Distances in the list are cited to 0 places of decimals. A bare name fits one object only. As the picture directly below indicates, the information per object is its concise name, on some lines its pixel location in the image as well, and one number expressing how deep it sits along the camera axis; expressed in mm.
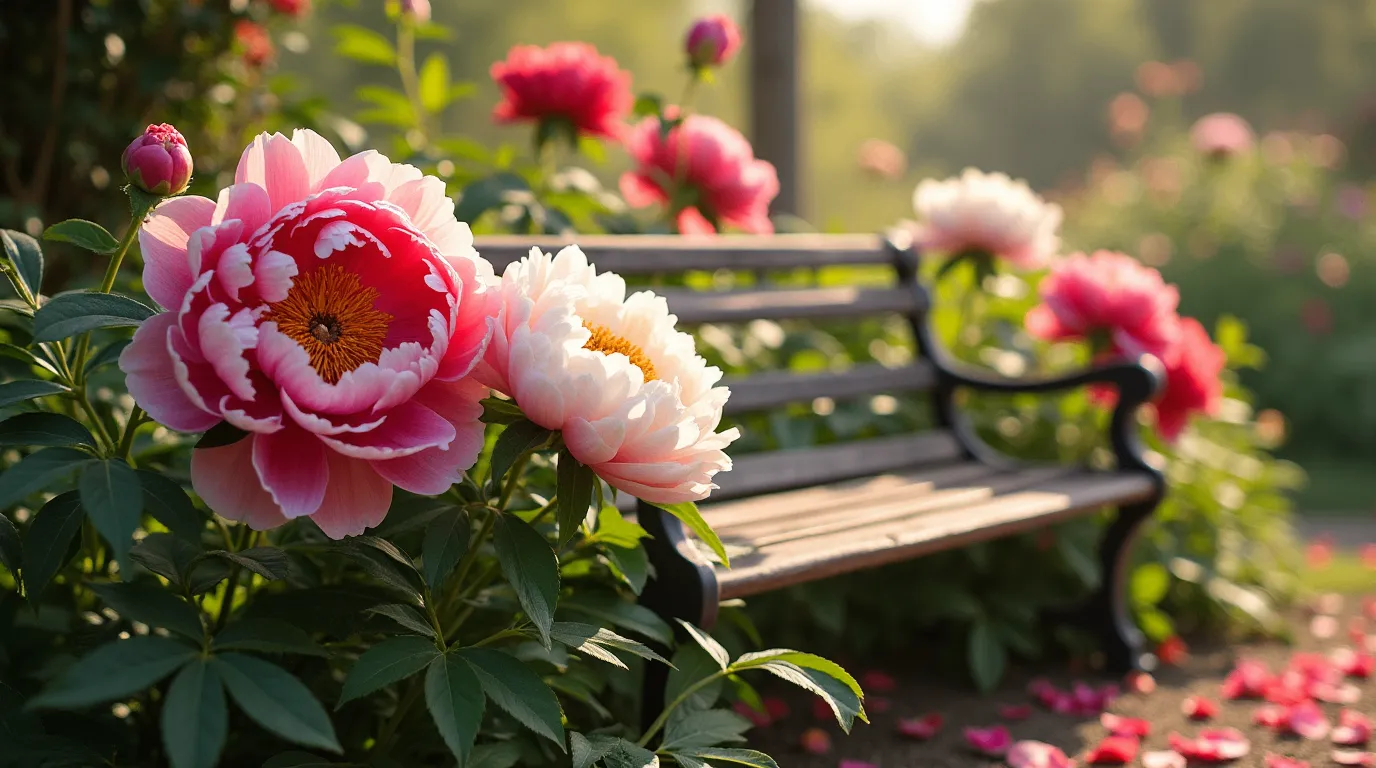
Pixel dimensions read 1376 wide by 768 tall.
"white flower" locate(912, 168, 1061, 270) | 3078
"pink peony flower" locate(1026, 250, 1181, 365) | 3115
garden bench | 1956
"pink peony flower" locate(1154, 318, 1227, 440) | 3211
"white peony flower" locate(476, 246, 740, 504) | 1268
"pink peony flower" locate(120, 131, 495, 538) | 1174
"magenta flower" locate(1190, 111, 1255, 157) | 5820
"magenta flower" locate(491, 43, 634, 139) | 2678
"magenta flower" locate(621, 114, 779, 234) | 2816
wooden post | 4039
